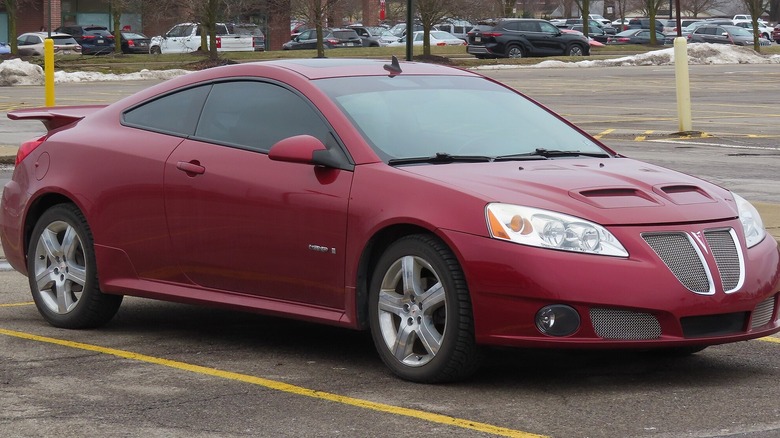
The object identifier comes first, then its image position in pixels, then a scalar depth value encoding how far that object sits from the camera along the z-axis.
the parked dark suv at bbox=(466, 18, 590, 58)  54.69
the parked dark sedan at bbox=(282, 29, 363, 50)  66.62
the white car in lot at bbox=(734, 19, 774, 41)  77.14
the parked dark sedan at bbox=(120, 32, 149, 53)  66.25
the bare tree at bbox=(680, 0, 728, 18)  106.62
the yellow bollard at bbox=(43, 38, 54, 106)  19.41
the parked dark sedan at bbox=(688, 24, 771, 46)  69.00
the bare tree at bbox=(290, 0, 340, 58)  51.97
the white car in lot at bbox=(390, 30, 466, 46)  69.50
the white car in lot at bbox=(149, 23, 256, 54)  62.41
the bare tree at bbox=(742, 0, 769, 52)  60.92
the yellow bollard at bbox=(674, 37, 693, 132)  20.47
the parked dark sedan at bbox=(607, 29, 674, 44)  73.81
